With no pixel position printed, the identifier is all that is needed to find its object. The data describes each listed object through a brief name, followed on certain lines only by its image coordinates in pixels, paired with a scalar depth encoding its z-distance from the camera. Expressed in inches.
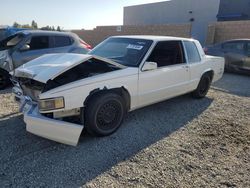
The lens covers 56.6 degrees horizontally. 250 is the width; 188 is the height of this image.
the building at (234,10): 728.3
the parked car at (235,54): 371.6
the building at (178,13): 800.3
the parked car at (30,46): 239.0
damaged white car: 121.2
